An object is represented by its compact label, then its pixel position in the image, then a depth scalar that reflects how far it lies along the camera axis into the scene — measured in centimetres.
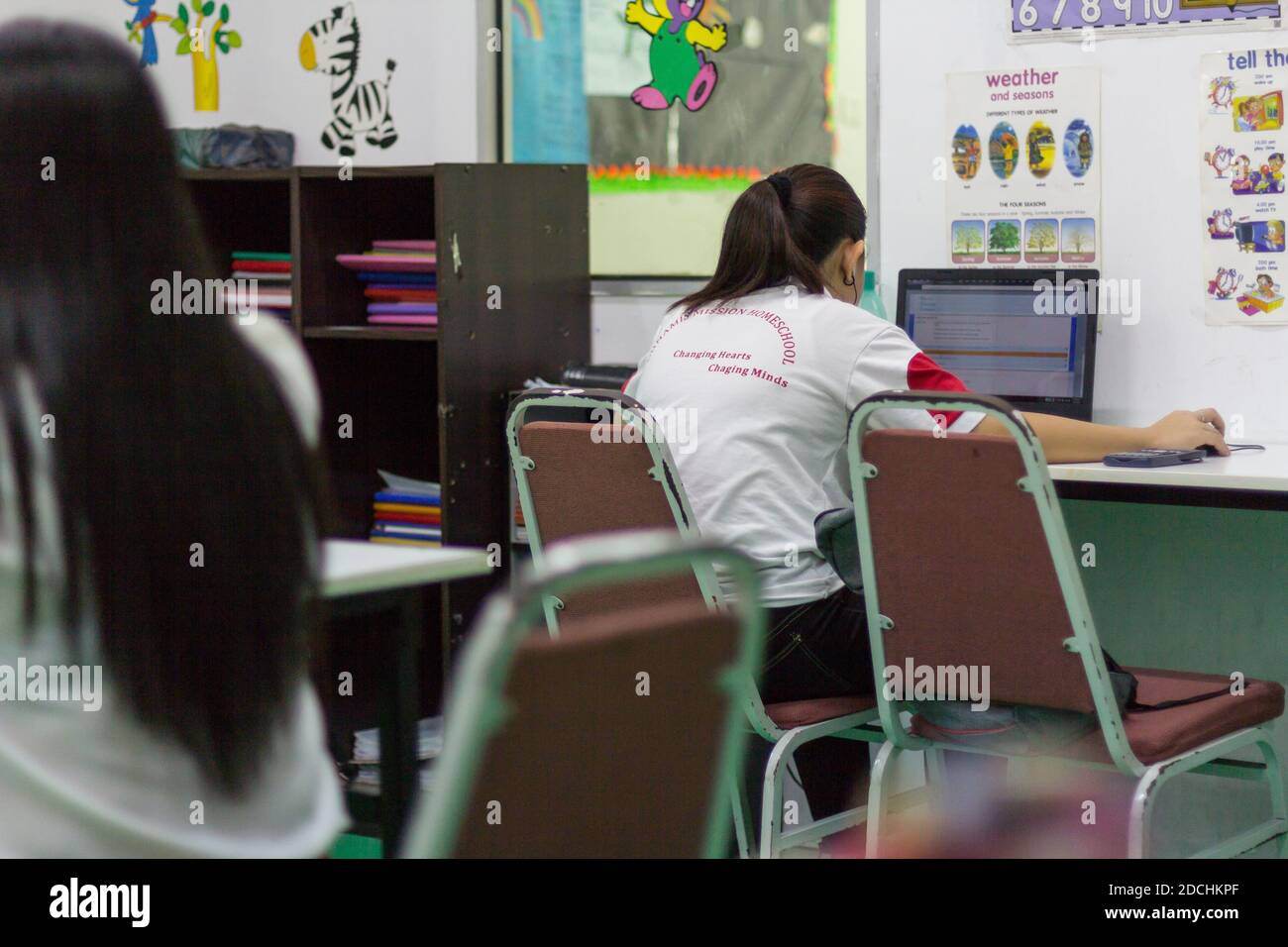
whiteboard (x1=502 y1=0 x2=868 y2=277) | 348
